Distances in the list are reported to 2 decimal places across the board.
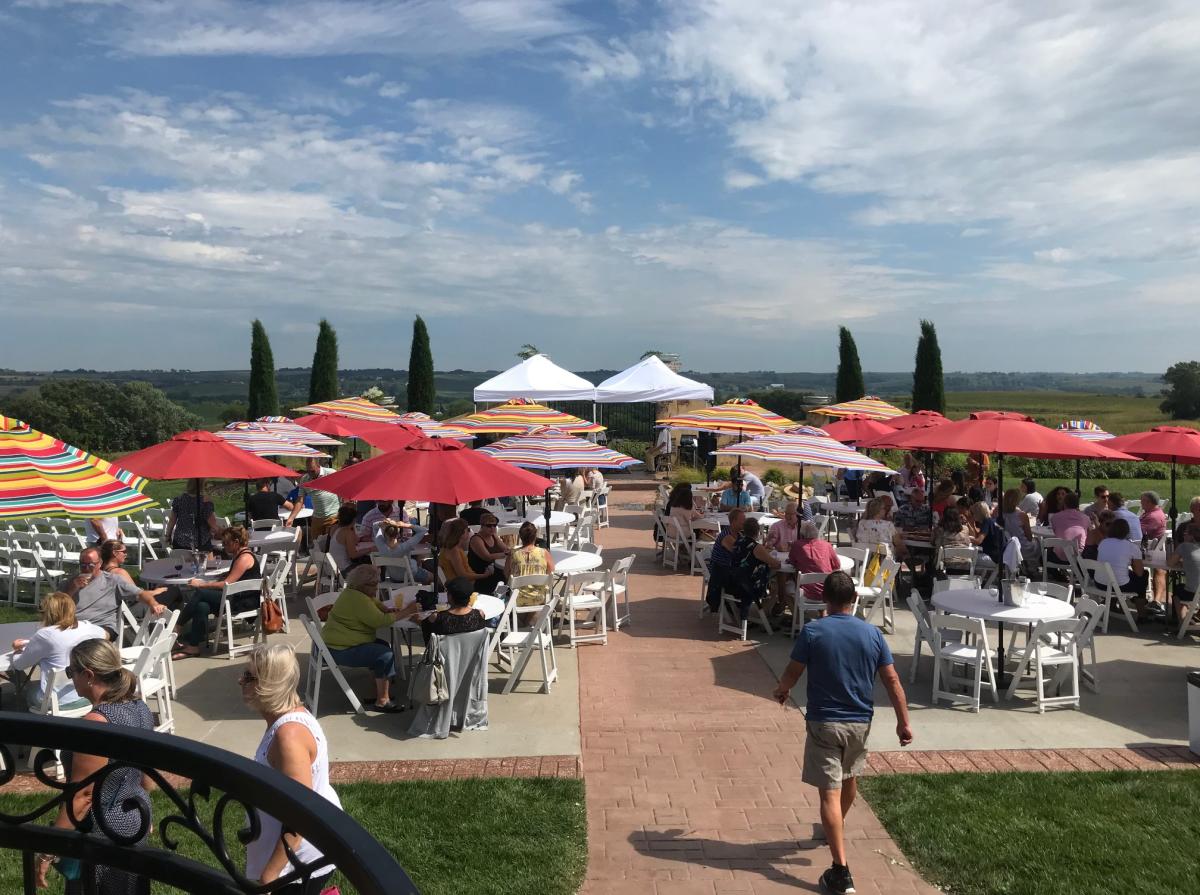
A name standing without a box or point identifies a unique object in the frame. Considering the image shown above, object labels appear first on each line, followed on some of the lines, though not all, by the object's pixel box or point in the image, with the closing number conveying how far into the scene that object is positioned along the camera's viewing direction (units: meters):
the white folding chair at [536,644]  7.35
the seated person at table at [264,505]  12.46
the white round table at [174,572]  8.84
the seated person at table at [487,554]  9.09
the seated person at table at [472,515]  10.64
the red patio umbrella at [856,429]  15.23
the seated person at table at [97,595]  7.32
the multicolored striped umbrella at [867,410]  17.95
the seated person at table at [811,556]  8.70
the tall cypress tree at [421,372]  33.09
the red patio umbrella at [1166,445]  9.45
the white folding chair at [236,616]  8.29
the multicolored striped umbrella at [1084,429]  13.56
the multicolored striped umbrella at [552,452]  10.14
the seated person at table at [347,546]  10.11
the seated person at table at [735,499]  12.82
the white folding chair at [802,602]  8.58
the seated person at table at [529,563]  8.45
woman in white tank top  3.24
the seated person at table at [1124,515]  10.34
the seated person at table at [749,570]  9.18
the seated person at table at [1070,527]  10.78
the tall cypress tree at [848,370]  31.58
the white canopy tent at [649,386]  20.42
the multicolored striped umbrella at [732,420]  13.71
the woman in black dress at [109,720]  3.50
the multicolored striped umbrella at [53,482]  6.04
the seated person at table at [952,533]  10.58
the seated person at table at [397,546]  10.17
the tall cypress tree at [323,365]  32.50
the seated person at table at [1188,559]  9.05
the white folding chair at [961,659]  7.02
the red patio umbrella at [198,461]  8.51
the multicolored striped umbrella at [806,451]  10.30
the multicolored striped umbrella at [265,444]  11.96
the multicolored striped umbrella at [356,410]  16.83
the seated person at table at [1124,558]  9.45
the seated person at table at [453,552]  8.41
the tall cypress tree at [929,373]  31.50
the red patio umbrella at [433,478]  6.95
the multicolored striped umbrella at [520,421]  14.34
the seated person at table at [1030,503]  13.19
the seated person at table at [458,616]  6.53
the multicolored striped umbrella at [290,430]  13.61
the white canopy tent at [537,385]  20.52
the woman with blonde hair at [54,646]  6.00
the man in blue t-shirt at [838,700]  4.57
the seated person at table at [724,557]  9.32
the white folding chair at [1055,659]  6.96
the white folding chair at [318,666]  6.83
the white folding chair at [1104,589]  9.32
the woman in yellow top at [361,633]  7.00
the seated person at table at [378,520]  11.17
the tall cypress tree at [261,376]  32.09
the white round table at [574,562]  9.55
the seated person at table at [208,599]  8.57
